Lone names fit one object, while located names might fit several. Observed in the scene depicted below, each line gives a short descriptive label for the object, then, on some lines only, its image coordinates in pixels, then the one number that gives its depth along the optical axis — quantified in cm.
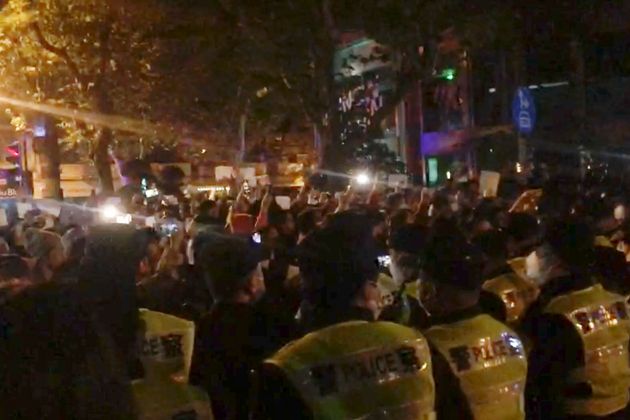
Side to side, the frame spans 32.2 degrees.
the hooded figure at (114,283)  296
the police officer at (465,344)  396
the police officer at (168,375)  417
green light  3156
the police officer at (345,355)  343
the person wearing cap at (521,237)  643
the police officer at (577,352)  461
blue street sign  1794
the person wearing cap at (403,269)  553
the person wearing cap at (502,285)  503
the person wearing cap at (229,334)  433
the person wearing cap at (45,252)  679
